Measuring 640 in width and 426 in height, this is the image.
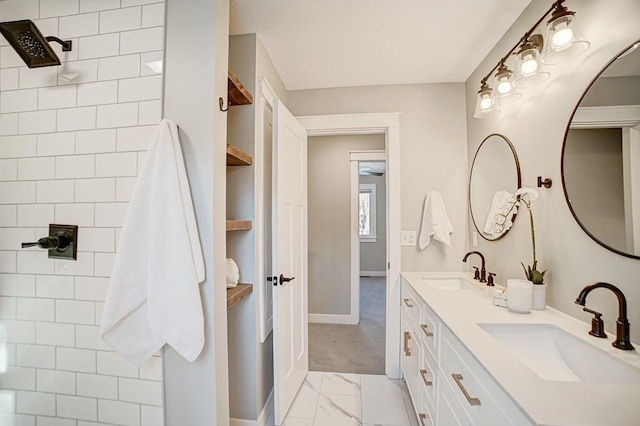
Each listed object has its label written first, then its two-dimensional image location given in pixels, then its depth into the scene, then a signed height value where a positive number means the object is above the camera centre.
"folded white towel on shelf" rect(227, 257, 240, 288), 1.45 -0.29
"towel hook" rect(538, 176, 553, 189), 1.31 +0.19
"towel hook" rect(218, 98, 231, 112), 1.04 +0.46
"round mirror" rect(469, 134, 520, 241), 1.65 +0.25
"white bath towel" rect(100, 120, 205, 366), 0.90 -0.16
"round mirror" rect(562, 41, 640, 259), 0.92 +0.24
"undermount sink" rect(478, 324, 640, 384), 0.85 -0.50
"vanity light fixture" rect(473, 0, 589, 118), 1.11 +0.78
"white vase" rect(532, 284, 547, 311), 1.30 -0.37
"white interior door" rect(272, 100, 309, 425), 1.67 -0.27
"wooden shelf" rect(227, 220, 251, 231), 1.32 -0.02
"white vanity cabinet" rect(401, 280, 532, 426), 0.78 -0.63
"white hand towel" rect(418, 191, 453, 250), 2.15 -0.01
